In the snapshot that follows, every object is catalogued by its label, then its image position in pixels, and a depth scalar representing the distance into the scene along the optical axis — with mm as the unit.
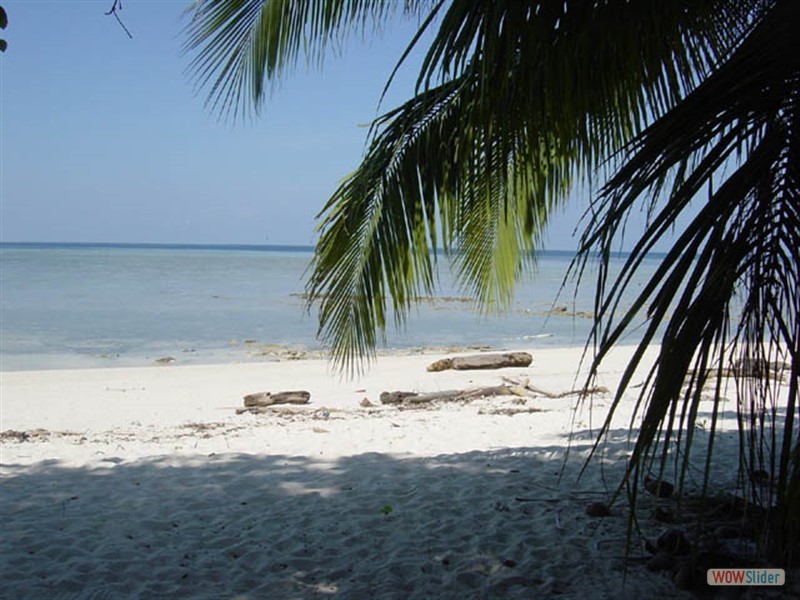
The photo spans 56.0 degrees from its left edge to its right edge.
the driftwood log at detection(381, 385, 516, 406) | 8633
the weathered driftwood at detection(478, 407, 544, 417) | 7606
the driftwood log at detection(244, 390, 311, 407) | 8633
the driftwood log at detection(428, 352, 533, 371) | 11984
